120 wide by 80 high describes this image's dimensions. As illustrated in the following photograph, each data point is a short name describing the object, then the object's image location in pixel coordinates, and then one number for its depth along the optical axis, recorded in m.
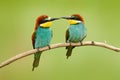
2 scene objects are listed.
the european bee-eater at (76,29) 4.78
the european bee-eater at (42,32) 4.73
